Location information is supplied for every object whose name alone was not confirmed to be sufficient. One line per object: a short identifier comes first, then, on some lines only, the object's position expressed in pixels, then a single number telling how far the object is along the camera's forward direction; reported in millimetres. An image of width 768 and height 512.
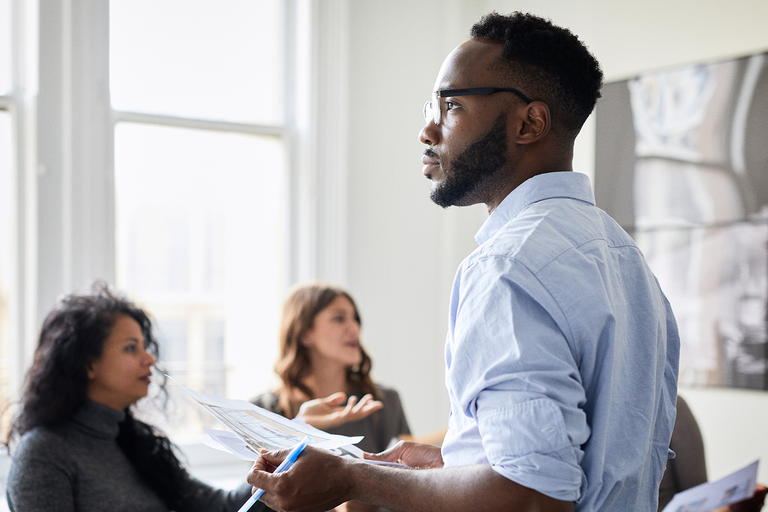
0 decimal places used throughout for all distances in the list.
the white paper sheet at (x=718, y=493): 1385
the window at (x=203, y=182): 2707
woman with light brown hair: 2377
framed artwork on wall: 2240
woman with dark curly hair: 1637
